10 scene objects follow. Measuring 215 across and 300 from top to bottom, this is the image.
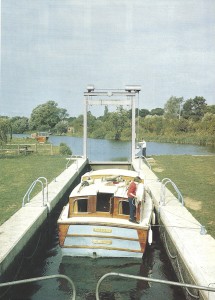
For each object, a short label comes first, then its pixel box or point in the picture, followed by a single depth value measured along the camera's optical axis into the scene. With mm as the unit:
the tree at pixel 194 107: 98438
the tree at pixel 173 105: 108688
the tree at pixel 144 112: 133050
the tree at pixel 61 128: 97250
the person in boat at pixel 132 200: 11273
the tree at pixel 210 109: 90969
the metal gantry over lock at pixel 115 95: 27062
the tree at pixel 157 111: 135475
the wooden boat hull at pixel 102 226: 11047
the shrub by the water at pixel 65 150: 36750
